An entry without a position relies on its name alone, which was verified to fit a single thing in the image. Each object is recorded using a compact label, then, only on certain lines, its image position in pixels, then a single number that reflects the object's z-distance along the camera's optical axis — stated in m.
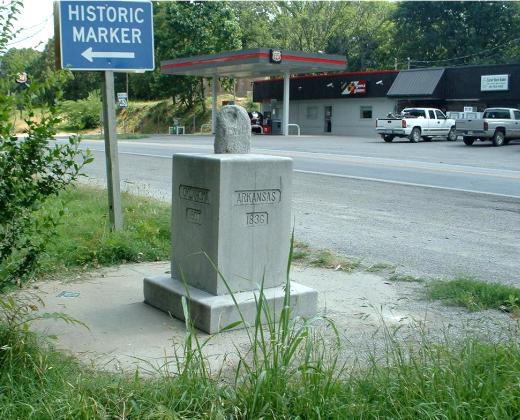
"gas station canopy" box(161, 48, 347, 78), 44.12
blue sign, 7.78
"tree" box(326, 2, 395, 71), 71.62
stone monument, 5.39
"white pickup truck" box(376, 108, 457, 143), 38.56
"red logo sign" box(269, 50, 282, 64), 43.14
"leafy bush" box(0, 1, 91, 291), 4.33
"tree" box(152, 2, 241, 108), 60.56
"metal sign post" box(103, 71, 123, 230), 8.29
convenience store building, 44.03
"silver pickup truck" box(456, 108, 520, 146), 35.00
